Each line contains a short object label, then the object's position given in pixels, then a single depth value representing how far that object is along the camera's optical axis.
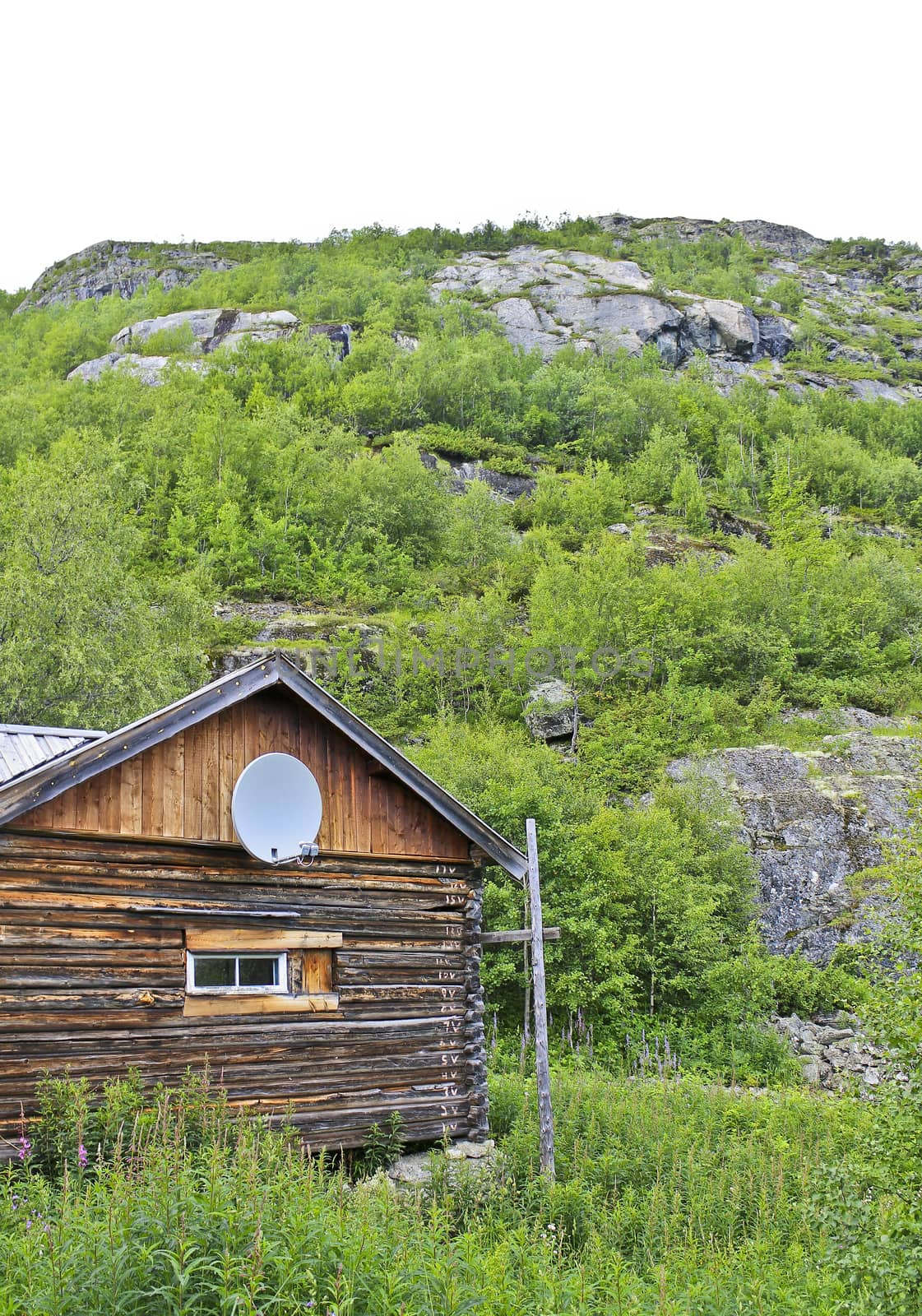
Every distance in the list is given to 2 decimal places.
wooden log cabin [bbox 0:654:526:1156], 10.70
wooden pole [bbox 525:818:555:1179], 12.65
